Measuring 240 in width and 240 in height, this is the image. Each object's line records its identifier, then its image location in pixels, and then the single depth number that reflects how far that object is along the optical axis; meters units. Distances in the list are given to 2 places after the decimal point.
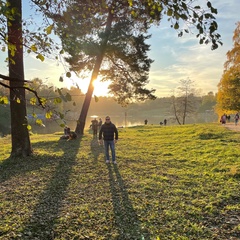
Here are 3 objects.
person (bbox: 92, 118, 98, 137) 20.00
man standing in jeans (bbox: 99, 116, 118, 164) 9.81
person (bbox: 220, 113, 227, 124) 33.12
